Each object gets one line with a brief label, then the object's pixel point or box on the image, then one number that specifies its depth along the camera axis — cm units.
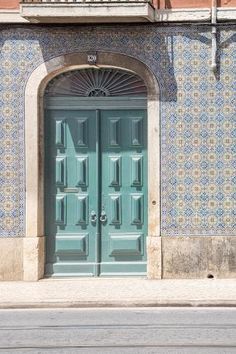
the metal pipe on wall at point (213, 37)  1369
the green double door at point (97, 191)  1409
